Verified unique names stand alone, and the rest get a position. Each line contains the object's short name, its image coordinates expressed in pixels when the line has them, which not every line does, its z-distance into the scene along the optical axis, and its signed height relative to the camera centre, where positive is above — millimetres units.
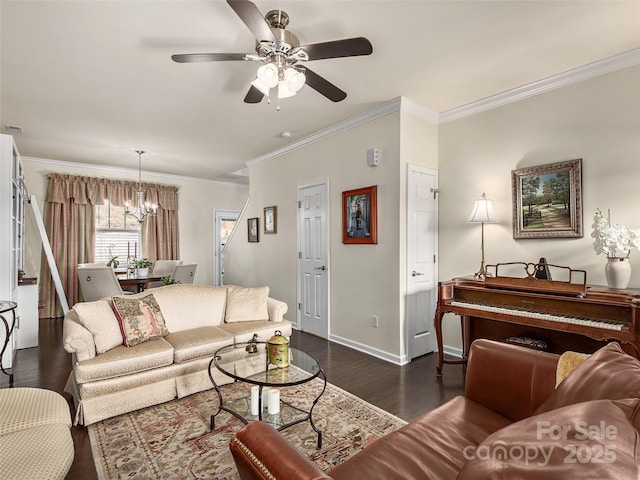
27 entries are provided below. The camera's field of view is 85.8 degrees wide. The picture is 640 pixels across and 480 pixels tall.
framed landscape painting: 2898 +358
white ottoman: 1265 -822
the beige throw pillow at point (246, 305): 3531 -662
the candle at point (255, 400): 2197 -1022
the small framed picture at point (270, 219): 5281 +339
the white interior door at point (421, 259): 3584 -193
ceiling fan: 1906 +1098
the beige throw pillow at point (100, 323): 2576 -627
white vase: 2490 -234
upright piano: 2238 -535
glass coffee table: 2096 -846
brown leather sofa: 633 -581
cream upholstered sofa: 2404 -831
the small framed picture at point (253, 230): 5719 +192
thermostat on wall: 3701 +905
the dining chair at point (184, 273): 5168 -486
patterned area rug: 1913 -1250
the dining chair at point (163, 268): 6021 -469
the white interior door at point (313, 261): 4398 -264
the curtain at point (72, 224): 5768 +312
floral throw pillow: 2727 -642
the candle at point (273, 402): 2225 -1040
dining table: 4914 -571
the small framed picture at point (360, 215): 3738 +289
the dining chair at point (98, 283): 4535 -551
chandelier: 5869 +621
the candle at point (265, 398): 2281 -1060
